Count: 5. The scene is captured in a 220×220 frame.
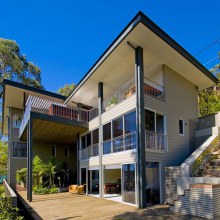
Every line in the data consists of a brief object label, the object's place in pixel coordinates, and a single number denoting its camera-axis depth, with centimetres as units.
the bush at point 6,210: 648
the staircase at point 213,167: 1088
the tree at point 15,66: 3381
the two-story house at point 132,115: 1199
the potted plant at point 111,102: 1543
